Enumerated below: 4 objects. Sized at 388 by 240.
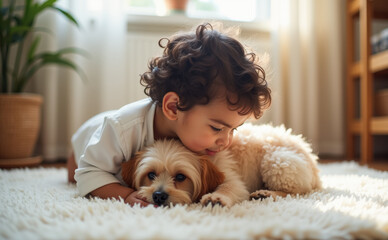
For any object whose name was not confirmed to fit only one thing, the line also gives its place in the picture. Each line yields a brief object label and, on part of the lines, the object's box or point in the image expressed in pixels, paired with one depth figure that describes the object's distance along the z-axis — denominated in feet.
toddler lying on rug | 3.36
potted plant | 6.53
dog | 3.14
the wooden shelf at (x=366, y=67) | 7.39
